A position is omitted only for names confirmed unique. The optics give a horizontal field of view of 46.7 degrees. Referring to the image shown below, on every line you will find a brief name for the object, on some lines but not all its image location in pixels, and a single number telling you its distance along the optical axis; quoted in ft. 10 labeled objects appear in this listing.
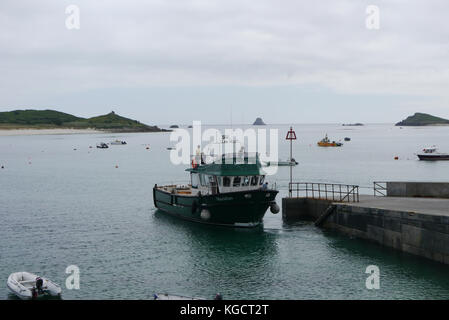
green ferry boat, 134.41
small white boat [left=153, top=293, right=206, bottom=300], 77.36
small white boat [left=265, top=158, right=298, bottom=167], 357.18
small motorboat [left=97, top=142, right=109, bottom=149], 602.16
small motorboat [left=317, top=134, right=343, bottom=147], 578.25
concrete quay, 96.09
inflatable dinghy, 83.82
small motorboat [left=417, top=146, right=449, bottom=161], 372.21
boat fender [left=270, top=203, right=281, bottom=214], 137.39
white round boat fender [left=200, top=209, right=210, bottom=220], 136.67
